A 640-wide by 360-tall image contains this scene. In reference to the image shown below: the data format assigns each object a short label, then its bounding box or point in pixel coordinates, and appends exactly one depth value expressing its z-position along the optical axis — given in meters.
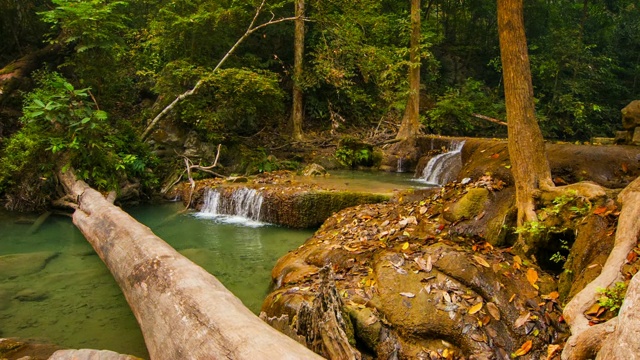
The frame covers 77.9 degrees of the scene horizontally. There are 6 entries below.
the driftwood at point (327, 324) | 2.96
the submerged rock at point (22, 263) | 6.00
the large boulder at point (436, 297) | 3.50
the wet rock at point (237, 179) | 11.08
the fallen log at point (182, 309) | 2.46
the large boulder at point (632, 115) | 6.77
